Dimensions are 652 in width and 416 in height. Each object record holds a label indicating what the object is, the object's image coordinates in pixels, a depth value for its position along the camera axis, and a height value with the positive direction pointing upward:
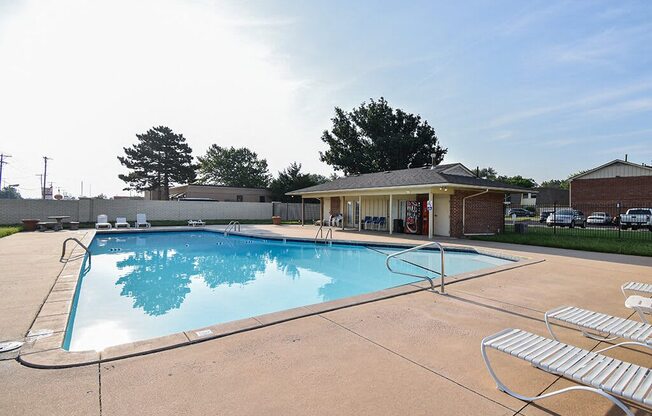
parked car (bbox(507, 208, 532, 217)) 39.28 +0.05
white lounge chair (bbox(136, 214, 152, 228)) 21.62 -0.66
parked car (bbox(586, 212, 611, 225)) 23.38 -0.44
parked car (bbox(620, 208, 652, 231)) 20.49 -0.39
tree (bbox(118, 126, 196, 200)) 33.84 +5.10
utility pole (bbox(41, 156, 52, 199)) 45.54 +5.76
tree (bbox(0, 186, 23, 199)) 70.78 +3.80
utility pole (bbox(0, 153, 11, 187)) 38.91 +5.98
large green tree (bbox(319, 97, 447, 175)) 33.50 +7.39
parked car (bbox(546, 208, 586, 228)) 23.38 -0.44
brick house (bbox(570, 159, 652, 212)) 27.78 +2.35
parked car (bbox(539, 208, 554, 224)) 26.98 -0.37
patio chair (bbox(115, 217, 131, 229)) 20.41 -0.75
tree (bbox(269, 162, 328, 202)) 33.78 +3.05
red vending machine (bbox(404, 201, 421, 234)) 17.23 -0.31
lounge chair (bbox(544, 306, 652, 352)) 2.85 -1.05
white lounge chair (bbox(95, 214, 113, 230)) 20.01 -0.74
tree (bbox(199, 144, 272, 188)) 51.53 +6.77
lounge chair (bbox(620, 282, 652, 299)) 4.46 -1.01
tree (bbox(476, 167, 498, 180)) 74.91 +9.38
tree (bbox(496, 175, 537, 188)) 57.88 +5.66
